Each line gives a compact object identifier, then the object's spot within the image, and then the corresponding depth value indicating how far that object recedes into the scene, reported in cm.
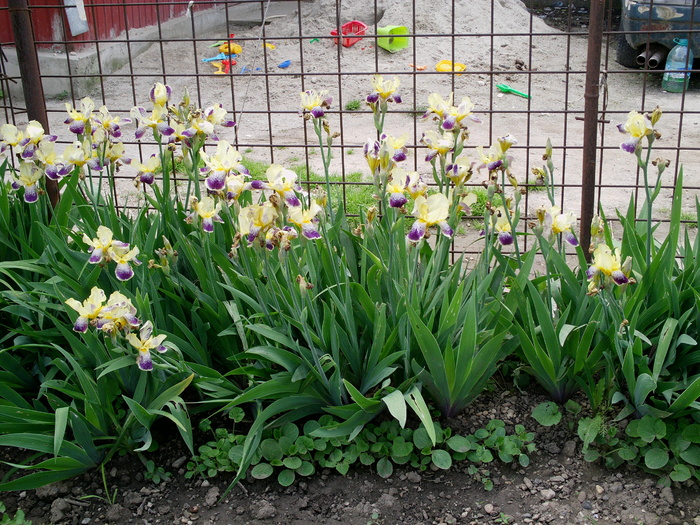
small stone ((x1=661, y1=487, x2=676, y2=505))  200
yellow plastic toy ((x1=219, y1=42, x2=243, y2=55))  842
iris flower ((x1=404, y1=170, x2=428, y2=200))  204
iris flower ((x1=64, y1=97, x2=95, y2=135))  247
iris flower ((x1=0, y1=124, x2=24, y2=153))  255
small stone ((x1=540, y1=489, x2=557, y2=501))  205
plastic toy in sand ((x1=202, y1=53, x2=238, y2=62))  875
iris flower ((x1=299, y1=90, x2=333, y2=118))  227
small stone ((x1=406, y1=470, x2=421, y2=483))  214
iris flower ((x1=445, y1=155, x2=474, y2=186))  226
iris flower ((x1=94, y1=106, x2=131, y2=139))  257
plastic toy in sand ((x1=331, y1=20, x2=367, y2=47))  948
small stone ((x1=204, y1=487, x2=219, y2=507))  210
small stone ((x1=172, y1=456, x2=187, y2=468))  224
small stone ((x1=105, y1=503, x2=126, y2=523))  206
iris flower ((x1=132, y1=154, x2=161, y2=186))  255
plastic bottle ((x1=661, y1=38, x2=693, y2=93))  675
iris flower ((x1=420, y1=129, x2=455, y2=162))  221
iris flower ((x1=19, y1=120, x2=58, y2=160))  248
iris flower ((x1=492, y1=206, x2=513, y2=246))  230
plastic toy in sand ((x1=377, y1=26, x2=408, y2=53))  917
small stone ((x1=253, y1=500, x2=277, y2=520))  204
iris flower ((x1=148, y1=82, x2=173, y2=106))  244
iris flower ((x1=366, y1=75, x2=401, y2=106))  225
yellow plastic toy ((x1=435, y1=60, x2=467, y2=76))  828
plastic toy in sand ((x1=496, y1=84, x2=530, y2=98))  735
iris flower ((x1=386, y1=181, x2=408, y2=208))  195
